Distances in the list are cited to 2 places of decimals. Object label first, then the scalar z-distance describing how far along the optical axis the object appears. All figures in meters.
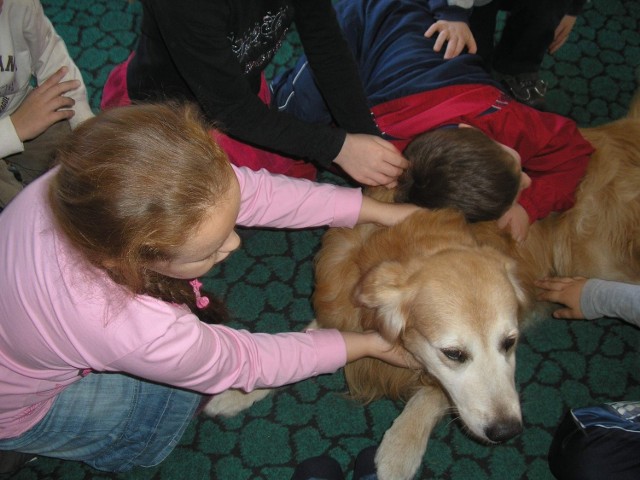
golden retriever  1.31
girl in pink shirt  0.92
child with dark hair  1.61
